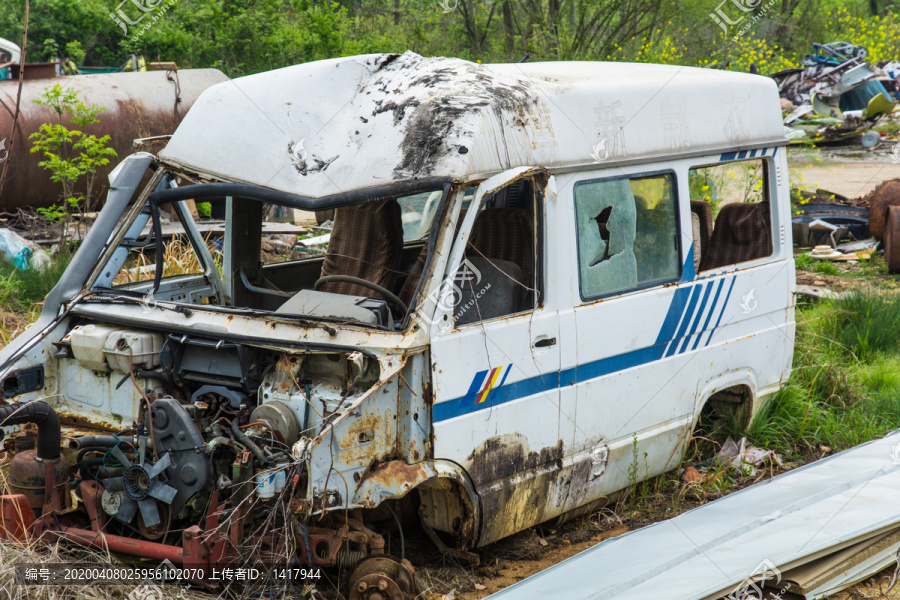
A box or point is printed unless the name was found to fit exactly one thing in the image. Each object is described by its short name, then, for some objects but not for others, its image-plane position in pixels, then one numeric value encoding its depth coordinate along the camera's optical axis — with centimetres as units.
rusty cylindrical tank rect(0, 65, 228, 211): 1864
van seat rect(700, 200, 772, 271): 1038
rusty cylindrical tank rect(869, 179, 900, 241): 2052
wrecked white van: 662
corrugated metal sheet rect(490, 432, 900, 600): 723
